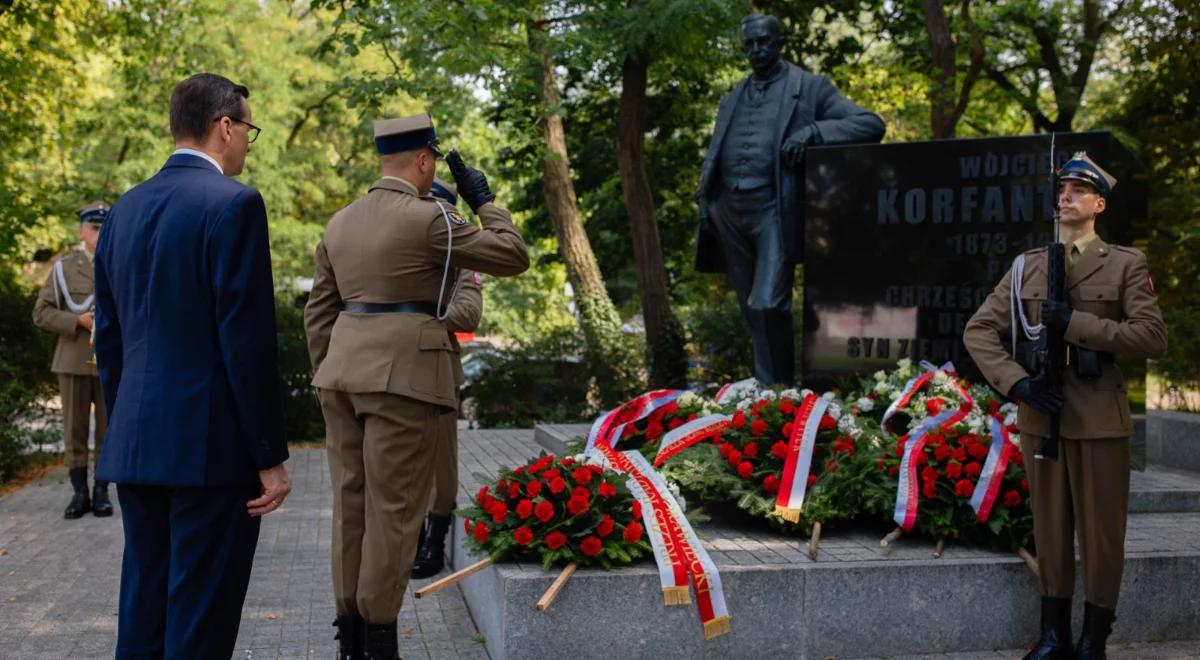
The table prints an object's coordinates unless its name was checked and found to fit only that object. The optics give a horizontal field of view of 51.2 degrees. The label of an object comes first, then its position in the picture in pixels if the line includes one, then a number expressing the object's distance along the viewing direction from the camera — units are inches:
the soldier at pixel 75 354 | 360.8
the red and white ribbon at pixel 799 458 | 239.9
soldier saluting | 188.9
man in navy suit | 136.9
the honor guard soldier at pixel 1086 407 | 197.8
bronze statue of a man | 333.4
